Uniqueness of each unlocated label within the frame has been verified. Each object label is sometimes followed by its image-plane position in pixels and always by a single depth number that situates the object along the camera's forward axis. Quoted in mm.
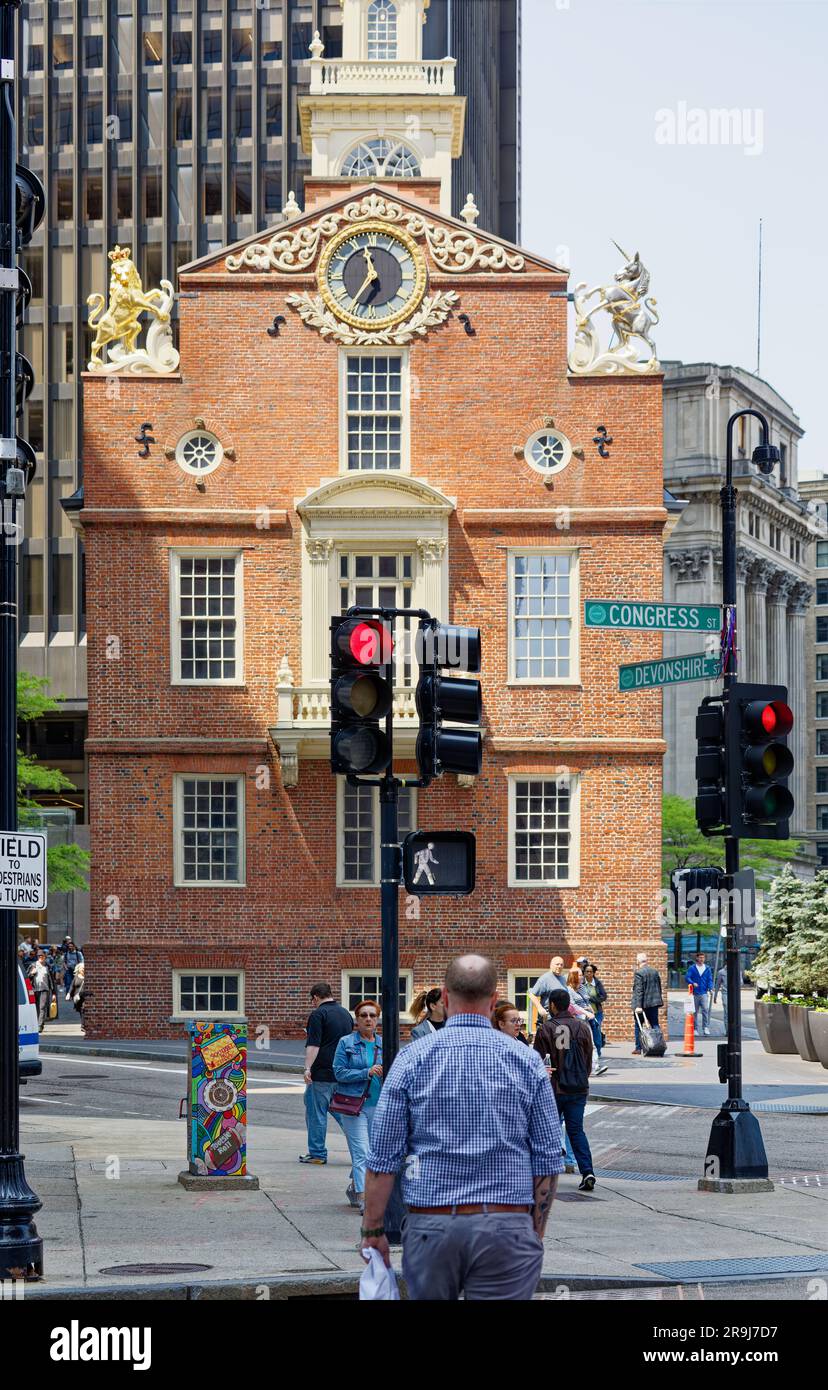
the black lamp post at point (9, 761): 12289
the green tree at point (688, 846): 77125
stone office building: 104188
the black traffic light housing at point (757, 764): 16734
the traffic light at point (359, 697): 13672
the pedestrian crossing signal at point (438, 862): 13711
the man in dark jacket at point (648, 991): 33562
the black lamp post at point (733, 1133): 17625
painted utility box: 17281
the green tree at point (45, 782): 50438
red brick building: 36938
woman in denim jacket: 16641
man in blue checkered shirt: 7613
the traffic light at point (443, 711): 13773
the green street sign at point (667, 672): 17283
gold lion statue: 37500
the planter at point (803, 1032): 32531
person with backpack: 17375
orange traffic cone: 35338
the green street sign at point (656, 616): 16875
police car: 22703
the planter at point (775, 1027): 34406
